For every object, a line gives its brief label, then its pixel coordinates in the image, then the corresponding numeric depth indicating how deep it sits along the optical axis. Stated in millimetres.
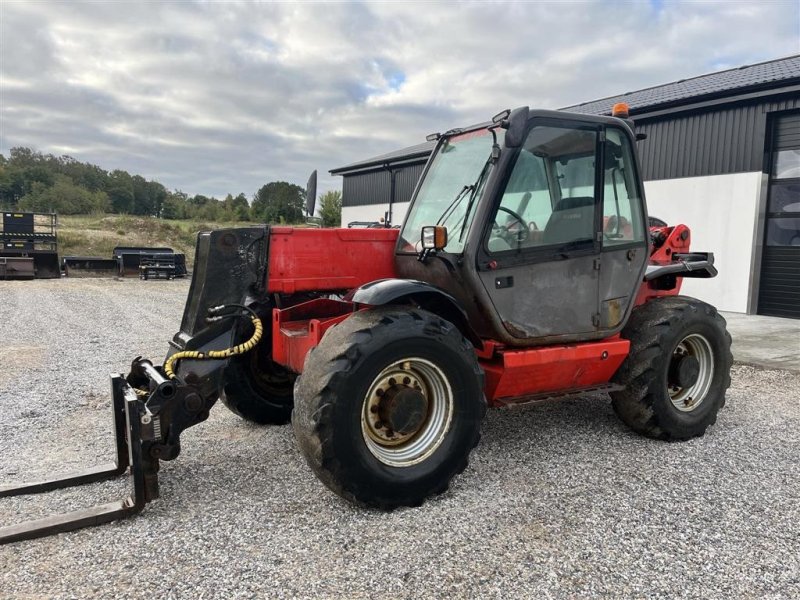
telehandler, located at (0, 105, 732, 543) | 3309
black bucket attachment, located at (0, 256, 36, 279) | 20172
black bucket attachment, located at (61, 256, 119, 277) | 22312
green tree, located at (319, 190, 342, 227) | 40909
